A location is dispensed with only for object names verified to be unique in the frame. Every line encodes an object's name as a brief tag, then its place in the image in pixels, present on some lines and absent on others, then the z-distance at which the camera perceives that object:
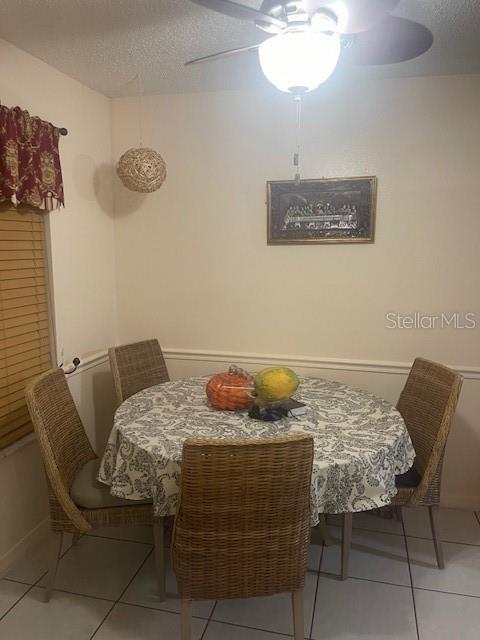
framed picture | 2.63
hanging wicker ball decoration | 2.47
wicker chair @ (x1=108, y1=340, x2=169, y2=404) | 2.59
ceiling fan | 1.29
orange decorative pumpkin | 2.07
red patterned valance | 2.01
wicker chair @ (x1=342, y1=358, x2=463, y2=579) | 2.00
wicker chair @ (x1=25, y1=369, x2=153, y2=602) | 1.86
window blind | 2.14
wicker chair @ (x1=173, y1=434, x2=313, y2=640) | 1.38
